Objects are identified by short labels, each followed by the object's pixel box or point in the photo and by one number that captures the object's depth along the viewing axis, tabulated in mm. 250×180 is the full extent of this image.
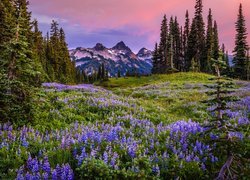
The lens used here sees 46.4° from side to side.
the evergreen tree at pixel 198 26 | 80375
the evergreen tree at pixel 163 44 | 93250
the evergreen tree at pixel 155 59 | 102875
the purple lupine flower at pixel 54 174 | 5099
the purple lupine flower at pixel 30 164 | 5715
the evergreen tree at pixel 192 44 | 82962
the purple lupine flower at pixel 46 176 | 5129
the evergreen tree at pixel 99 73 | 165600
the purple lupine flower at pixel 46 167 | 5479
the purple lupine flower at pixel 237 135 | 7032
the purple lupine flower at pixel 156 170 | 5414
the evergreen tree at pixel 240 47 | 73062
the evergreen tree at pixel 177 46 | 98131
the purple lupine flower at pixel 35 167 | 5449
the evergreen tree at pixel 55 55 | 80250
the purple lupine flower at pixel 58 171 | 5297
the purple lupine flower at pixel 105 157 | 5527
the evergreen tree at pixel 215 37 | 86125
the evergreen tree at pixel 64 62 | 84075
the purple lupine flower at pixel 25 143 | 6797
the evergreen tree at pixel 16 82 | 9172
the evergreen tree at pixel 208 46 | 82012
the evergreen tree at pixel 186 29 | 94938
